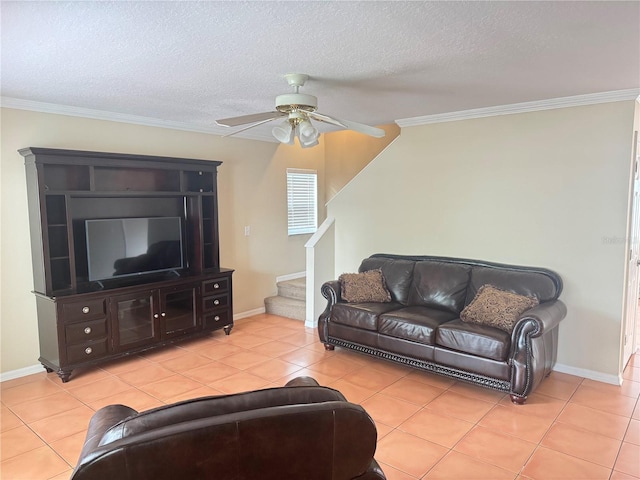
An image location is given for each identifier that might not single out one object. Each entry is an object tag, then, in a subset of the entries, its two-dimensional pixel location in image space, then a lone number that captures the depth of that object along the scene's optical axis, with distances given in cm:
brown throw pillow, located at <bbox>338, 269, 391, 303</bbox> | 449
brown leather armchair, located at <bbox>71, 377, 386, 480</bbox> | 124
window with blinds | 643
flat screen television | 416
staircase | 572
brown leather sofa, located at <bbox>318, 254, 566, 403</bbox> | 333
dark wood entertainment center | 377
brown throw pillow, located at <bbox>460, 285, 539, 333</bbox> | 350
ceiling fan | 294
